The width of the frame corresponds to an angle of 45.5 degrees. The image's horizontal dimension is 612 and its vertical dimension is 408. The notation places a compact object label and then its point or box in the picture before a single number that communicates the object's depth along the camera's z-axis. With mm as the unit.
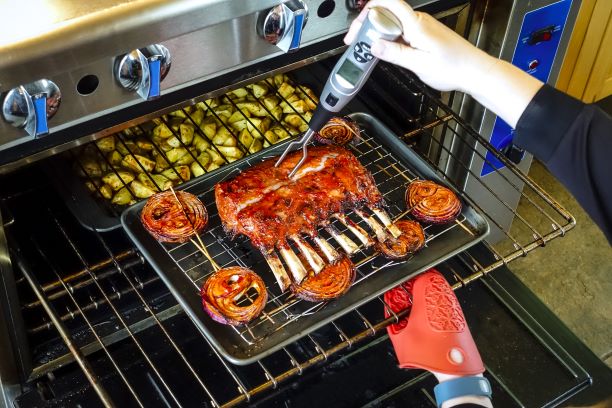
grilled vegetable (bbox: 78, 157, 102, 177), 1850
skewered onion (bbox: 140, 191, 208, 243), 1502
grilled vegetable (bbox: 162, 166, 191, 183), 1880
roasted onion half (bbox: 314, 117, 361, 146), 1730
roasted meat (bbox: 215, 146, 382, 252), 1524
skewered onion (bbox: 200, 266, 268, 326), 1364
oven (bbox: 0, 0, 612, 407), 1226
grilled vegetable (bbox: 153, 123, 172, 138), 1918
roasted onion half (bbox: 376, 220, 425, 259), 1494
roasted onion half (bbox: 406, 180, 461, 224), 1557
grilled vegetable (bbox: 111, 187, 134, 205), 1819
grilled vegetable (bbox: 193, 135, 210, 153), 1942
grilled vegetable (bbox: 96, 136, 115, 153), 1871
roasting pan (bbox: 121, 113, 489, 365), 1382
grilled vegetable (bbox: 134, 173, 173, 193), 1825
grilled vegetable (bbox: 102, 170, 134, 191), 1825
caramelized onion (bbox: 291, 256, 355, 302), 1408
